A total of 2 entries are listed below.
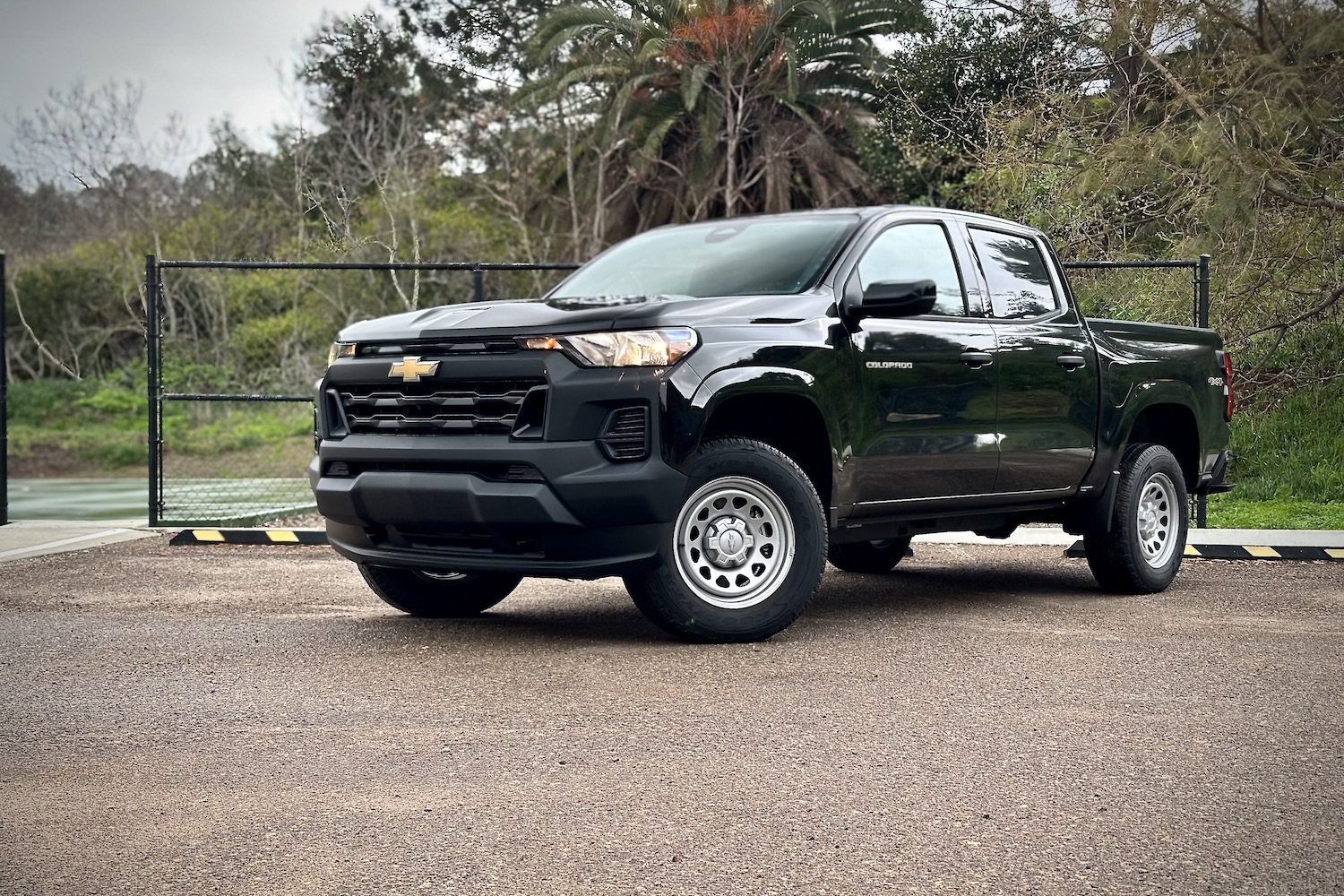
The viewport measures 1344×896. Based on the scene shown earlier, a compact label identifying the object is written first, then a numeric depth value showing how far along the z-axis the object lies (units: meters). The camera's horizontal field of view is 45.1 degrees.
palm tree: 25.77
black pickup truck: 6.90
